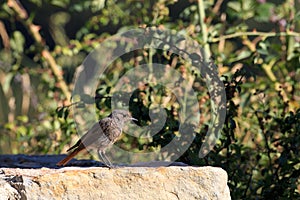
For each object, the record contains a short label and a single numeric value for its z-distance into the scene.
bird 8.10
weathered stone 6.80
